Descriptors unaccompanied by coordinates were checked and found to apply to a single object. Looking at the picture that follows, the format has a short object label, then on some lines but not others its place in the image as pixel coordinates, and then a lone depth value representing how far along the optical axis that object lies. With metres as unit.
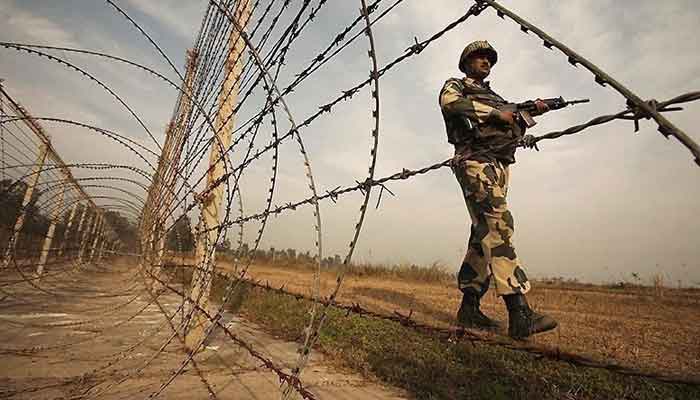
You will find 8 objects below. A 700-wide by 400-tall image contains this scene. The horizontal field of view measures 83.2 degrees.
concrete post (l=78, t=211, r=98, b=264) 8.94
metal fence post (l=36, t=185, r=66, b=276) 5.88
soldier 1.91
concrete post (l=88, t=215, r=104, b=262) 10.91
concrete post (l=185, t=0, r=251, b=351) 2.76
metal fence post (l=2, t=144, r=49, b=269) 5.03
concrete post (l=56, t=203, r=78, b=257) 7.25
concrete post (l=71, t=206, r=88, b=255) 8.79
